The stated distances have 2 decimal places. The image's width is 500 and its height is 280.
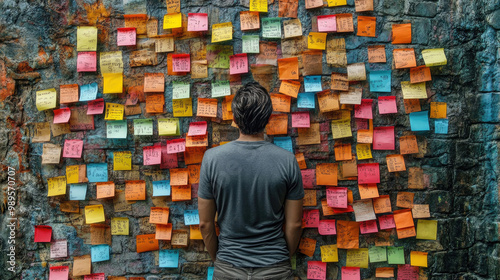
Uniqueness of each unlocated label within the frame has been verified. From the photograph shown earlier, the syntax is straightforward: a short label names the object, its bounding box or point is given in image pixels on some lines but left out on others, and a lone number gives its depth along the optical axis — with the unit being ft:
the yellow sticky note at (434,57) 7.51
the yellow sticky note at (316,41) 7.60
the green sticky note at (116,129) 7.79
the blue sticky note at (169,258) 7.80
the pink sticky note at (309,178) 7.72
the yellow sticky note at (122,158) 7.88
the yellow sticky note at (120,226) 7.88
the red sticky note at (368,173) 7.66
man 5.51
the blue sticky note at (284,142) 7.66
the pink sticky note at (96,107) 7.82
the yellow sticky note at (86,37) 7.75
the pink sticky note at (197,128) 7.65
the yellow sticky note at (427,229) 7.71
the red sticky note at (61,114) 7.82
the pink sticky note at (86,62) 7.78
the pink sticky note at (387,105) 7.59
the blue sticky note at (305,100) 7.64
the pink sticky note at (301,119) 7.64
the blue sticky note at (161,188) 7.80
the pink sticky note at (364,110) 7.63
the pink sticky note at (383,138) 7.65
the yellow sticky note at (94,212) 7.85
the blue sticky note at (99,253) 7.86
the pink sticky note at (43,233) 7.89
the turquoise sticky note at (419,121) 7.60
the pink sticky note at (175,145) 7.75
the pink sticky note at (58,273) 7.87
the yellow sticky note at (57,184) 7.89
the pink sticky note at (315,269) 7.70
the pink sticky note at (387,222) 7.71
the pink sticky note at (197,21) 7.61
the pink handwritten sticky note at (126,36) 7.74
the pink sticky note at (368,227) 7.71
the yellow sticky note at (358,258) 7.73
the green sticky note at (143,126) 7.79
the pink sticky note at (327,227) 7.66
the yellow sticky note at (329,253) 7.70
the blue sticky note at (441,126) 7.68
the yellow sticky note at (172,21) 7.62
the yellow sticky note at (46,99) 7.84
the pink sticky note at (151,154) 7.75
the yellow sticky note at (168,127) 7.71
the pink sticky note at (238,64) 7.59
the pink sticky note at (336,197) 7.61
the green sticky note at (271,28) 7.61
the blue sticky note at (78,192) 7.88
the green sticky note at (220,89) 7.66
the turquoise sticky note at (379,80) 7.64
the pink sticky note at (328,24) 7.54
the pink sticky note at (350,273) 7.70
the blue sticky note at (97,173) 7.92
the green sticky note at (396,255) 7.70
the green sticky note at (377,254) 7.72
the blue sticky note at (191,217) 7.75
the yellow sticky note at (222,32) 7.55
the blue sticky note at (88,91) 7.79
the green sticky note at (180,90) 7.69
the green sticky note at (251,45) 7.60
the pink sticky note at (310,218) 7.70
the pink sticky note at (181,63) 7.71
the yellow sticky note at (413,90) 7.57
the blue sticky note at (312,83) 7.60
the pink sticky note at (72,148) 7.87
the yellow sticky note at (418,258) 7.68
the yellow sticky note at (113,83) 7.76
